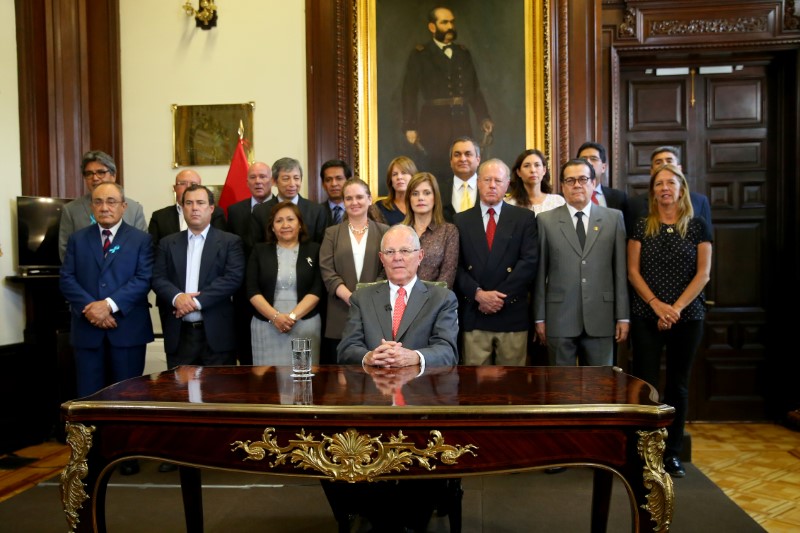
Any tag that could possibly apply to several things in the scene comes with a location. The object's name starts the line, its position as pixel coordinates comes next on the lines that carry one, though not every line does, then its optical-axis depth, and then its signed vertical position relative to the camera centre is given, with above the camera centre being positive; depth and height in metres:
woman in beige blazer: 4.16 -0.09
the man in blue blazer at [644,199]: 4.54 +0.23
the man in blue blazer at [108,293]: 4.20 -0.29
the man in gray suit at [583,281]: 4.05 -0.26
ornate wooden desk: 2.12 -0.59
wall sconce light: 5.91 +1.88
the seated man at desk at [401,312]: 3.07 -0.32
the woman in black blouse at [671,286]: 4.01 -0.29
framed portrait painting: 5.73 +1.27
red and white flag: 5.59 +0.47
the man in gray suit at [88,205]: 4.77 +0.26
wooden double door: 5.88 +0.48
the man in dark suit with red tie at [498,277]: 4.04 -0.23
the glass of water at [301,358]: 2.62 -0.43
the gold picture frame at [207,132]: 5.94 +0.91
